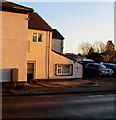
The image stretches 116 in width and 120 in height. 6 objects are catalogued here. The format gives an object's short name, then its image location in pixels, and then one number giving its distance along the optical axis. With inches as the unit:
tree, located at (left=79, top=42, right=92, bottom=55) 3540.8
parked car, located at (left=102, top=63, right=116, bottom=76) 1216.8
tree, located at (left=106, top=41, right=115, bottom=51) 3155.8
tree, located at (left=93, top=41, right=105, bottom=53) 3483.5
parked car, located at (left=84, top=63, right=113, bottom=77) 1072.3
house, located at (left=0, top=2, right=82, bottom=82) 669.3
